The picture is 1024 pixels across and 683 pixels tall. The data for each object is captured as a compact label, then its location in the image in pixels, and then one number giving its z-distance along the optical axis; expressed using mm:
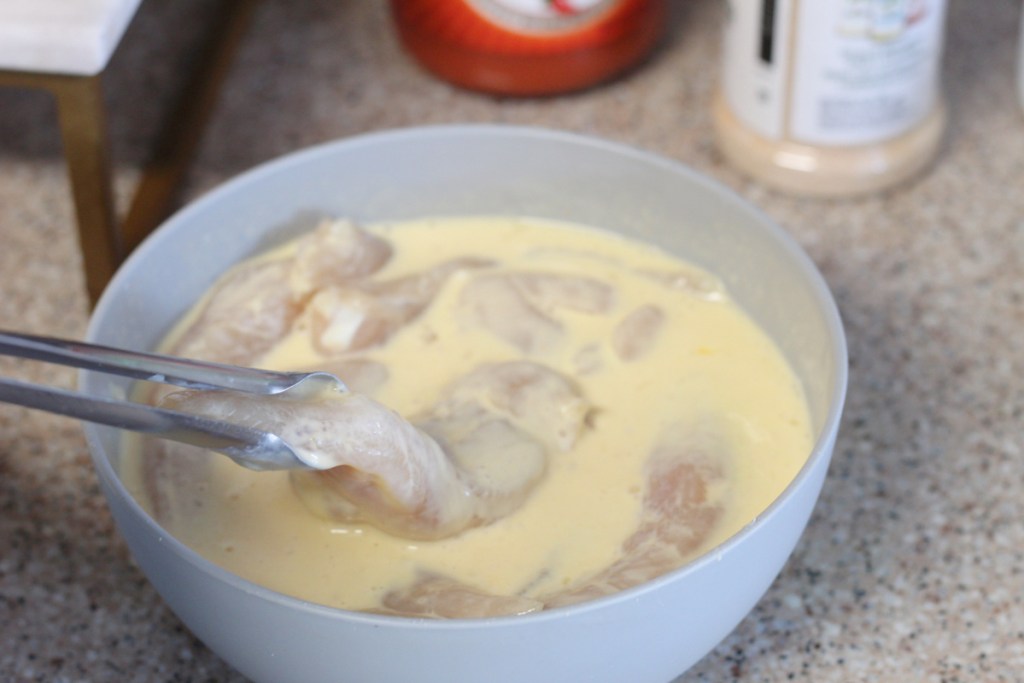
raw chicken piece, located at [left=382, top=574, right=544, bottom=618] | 517
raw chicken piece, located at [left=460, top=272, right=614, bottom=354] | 589
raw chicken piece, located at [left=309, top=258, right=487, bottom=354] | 586
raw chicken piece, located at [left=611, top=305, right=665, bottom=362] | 585
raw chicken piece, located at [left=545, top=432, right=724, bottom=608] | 525
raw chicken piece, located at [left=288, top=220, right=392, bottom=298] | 598
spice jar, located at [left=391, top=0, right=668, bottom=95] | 676
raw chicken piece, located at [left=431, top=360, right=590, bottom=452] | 560
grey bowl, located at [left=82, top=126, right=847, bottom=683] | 494
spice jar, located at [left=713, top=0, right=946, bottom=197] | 634
